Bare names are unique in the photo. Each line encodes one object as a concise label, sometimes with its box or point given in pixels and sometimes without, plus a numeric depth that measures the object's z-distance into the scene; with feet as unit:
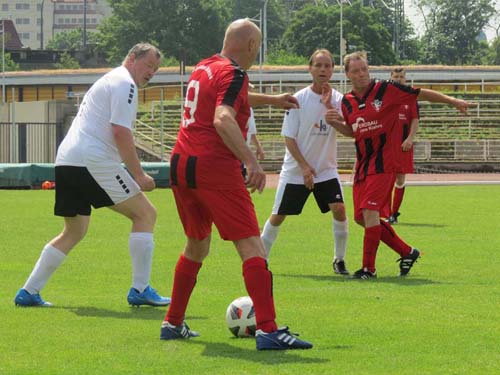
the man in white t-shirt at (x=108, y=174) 29.99
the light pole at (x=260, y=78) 212.23
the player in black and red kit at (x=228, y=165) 24.07
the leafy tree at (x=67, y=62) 349.41
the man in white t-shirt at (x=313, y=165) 39.06
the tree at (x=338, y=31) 320.91
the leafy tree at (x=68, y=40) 530.68
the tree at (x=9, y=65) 344.69
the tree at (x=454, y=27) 381.50
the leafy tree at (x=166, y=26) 365.20
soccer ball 26.48
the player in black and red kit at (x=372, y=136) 37.47
